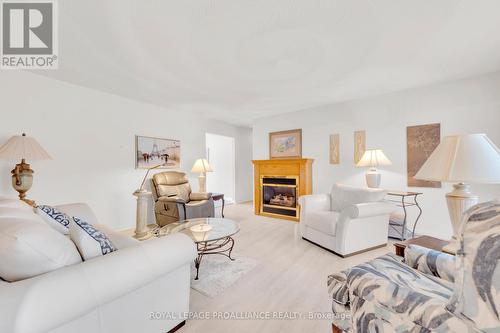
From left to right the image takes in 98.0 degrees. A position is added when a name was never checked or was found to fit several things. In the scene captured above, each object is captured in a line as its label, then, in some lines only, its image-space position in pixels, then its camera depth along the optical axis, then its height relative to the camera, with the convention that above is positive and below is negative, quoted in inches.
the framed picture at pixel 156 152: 156.8 +11.8
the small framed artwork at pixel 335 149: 163.3 +13.0
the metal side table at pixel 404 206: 127.6 -25.0
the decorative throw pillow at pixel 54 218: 65.6 -15.4
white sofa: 30.5 -21.0
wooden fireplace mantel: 170.7 -4.9
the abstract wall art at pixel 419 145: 127.0 +12.0
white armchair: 99.4 -27.0
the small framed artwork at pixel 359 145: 151.9 +14.9
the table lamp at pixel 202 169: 180.1 -1.6
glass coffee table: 82.4 -26.7
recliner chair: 136.3 -22.6
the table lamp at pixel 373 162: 127.6 +2.1
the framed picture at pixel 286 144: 184.7 +19.8
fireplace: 177.6 -24.6
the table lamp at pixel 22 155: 91.0 +5.7
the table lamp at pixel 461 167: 45.6 -0.4
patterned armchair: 23.9 -19.9
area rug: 76.3 -42.2
